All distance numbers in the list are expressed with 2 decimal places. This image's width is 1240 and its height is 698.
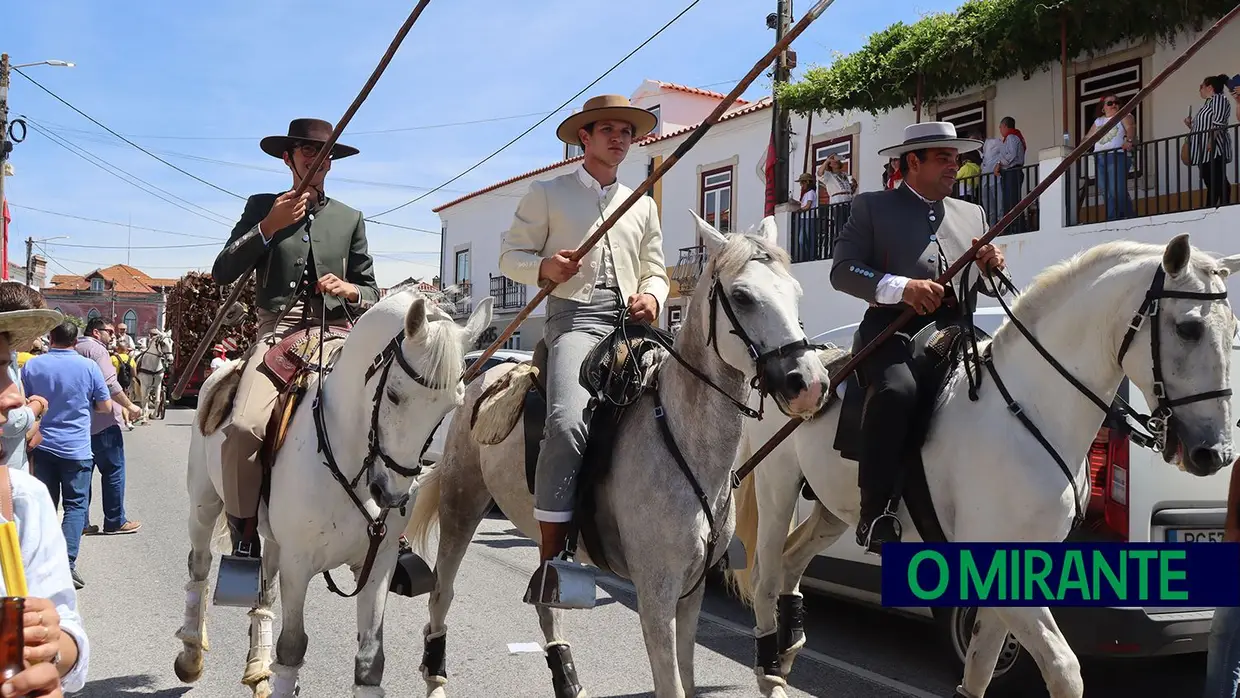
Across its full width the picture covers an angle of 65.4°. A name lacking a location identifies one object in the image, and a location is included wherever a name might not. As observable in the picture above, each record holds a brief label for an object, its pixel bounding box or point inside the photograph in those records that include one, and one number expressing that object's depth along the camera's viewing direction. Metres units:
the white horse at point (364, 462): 3.69
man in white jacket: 4.33
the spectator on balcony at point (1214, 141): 12.11
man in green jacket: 4.16
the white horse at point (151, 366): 24.25
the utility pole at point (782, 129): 17.45
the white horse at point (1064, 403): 3.48
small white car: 10.00
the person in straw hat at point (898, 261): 4.17
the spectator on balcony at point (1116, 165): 13.43
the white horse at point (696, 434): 3.35
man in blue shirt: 7.96
